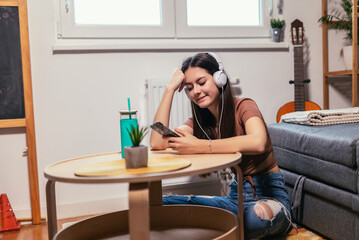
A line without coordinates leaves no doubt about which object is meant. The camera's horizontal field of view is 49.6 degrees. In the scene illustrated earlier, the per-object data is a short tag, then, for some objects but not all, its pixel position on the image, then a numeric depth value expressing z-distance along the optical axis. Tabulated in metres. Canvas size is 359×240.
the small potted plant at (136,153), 1.04
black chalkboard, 2.13
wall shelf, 2.43
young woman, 1.40
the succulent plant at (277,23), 2.52
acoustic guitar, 2.49
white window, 2.29
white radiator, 2.30
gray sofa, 1.46
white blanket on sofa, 1.80
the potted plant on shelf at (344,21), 2.56
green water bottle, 1.24
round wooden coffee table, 0.90
